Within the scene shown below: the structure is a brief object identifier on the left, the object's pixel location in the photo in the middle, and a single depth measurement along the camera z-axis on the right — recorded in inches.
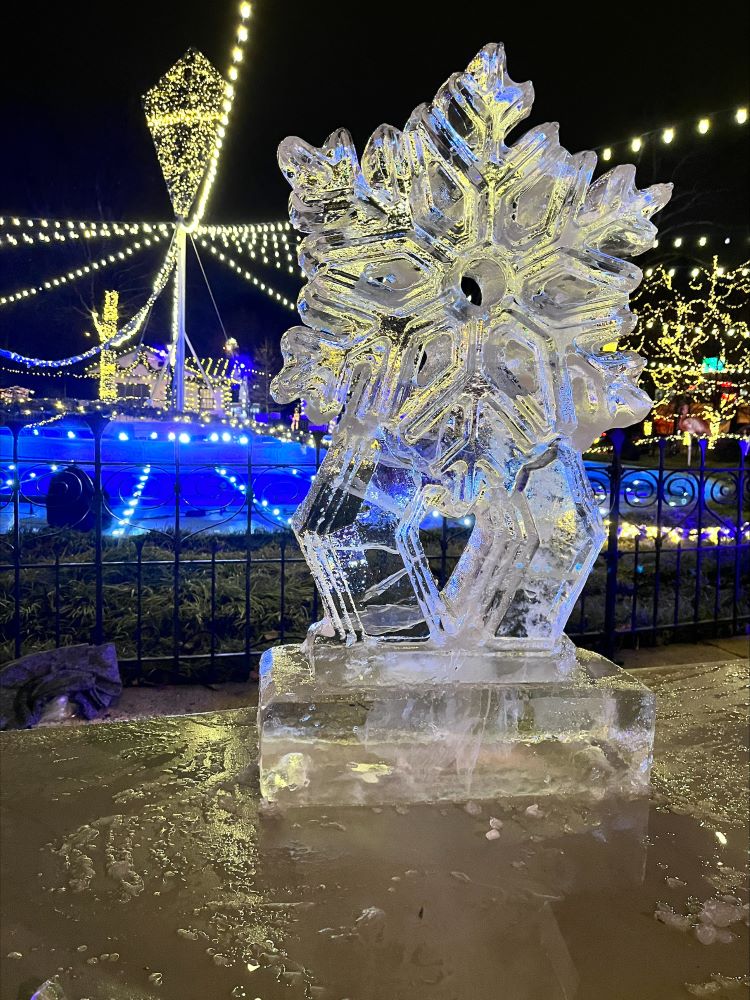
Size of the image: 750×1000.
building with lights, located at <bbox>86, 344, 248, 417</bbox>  576.2
